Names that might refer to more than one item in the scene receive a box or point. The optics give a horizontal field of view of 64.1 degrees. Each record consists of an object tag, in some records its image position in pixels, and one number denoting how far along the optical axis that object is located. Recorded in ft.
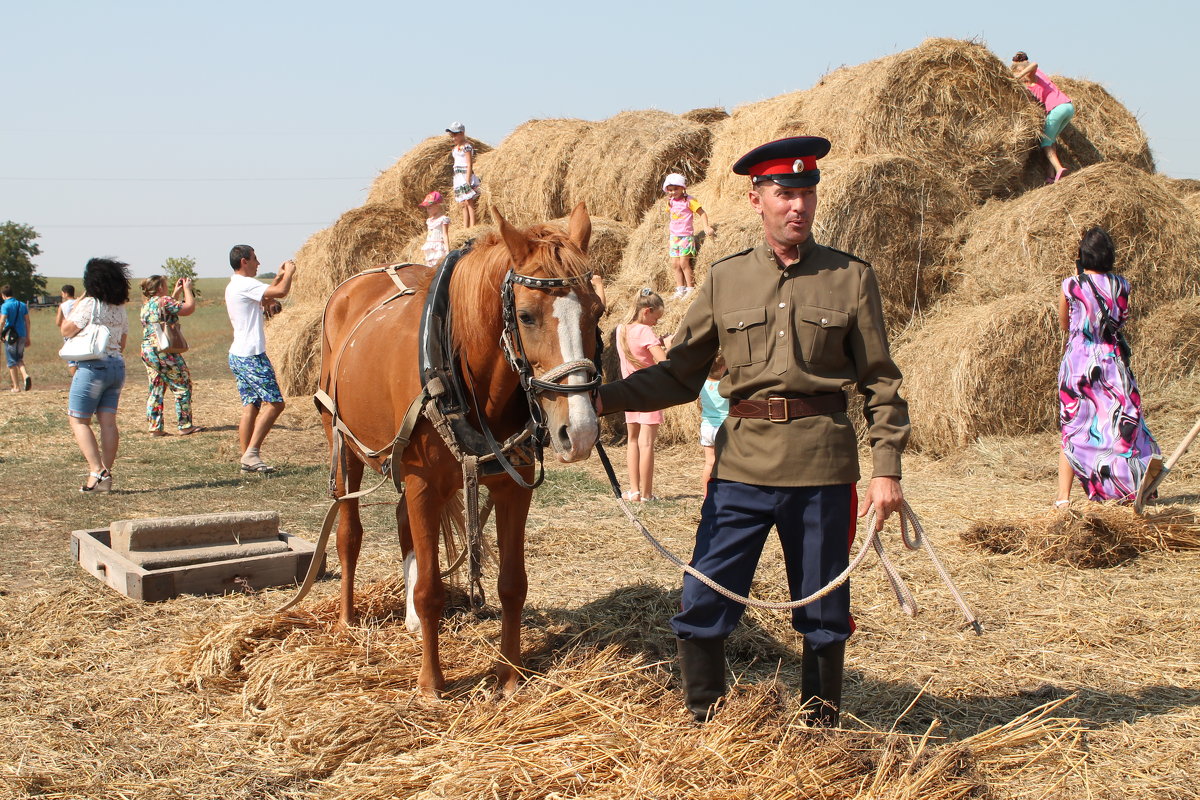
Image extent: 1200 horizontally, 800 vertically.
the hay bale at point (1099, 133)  33.17
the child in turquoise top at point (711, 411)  21.30
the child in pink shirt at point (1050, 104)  30.86
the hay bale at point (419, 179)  43.62
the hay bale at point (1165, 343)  27.22
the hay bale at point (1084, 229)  27.09
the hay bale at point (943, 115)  29.66
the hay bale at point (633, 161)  37.47
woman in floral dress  18.43
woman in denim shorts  24.11
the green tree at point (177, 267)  249.75
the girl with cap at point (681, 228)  30.40
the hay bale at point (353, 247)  41.68
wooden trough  15.35
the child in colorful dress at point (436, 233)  34.96
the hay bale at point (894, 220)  27.91
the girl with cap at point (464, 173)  39.93
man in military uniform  8.96
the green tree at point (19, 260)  189.98
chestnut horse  9.26
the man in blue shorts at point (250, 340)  25.77
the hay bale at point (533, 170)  40.60
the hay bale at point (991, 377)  25.22
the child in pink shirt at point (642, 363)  22.36
